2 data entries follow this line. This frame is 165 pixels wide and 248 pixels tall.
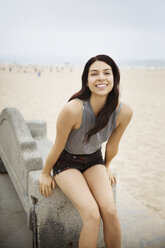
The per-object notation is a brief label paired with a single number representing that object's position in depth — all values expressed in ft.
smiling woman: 6.33
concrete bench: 7.17
